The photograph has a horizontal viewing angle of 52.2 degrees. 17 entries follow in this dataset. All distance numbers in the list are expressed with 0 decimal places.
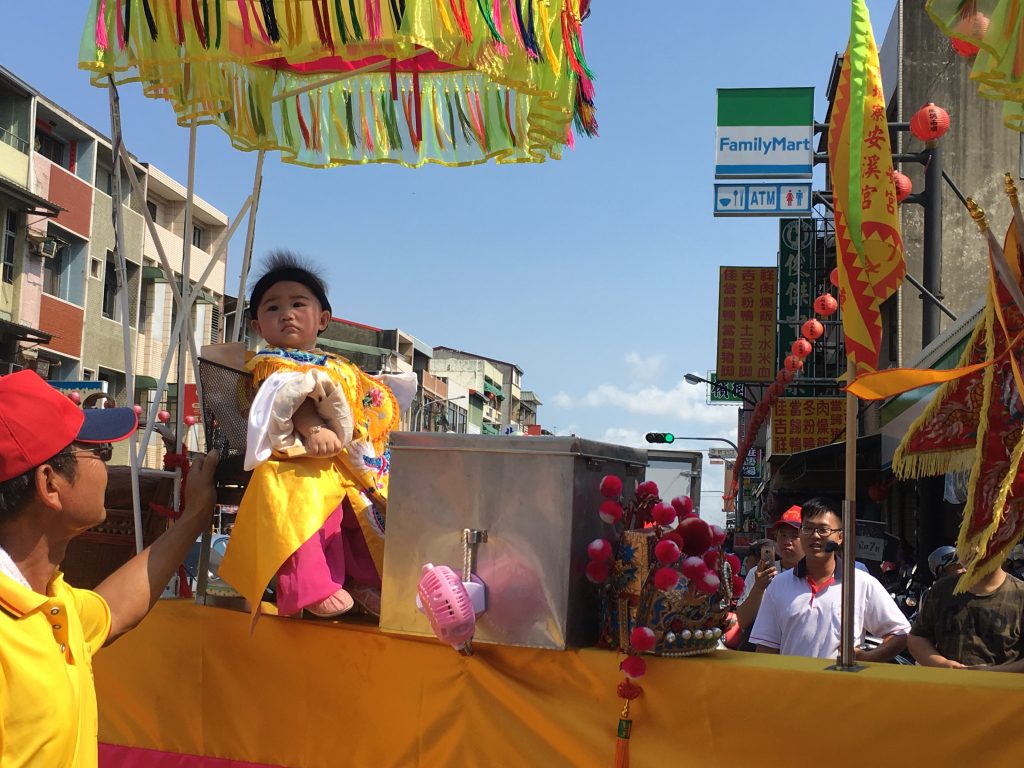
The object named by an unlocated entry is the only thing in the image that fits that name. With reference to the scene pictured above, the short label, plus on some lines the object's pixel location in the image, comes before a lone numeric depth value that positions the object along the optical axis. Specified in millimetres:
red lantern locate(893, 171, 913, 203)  8098
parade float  2689
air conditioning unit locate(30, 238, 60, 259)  25953
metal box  2857
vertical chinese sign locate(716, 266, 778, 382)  22953
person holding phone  5103
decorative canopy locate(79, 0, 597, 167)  3268
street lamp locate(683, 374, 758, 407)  35319
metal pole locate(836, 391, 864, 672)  2824
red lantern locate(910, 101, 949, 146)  10734
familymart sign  14609
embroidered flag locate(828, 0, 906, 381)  3070
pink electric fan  2793
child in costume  3252
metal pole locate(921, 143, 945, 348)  14977
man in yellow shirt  1873
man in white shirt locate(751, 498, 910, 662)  4312
